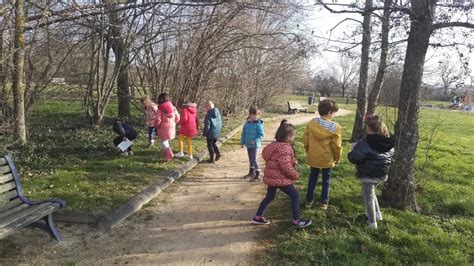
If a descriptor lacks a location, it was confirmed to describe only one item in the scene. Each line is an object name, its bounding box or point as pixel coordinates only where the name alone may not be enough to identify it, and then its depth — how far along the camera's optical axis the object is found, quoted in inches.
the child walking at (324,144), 226.2
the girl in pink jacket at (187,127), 358.0
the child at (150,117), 394.0
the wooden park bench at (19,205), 169.2
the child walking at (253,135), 306.2
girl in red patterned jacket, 204.2
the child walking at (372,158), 201.5
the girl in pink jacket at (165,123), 338.3
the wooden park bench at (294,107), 1134.4
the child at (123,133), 342.3
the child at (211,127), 351.3
